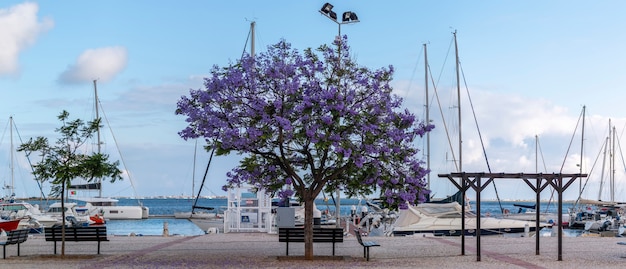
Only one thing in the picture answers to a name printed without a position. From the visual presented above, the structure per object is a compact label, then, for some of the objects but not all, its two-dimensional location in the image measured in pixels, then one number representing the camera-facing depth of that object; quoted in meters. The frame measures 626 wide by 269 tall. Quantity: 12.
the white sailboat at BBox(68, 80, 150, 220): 81.62
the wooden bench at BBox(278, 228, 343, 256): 22.64
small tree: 23.14
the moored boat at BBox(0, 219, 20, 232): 47.28
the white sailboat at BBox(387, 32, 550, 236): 39.50
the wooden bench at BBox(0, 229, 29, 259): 22.83
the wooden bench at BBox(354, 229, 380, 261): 21.92
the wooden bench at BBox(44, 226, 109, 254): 23.48
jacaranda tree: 21.11
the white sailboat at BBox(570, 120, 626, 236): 60.99
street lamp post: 28.70
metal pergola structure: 22.05
